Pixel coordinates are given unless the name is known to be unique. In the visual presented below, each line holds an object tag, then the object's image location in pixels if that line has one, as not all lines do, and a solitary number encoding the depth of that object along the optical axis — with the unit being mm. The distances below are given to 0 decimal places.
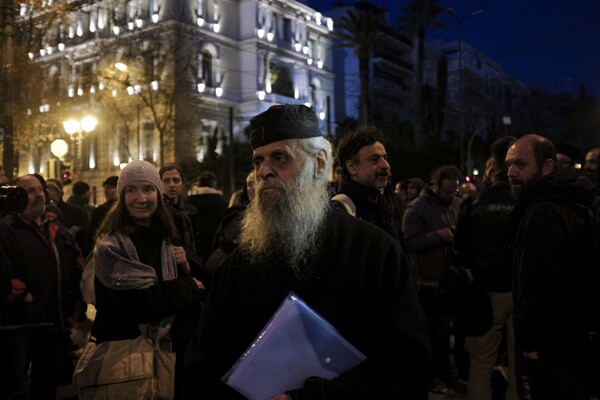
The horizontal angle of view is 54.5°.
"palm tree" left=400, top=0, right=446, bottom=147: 38469
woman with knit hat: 3416
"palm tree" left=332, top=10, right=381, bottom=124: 36031
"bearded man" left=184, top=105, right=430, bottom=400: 1776
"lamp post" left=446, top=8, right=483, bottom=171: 36844
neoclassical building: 34781
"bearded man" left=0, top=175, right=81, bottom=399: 4562
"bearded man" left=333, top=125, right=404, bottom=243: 4031
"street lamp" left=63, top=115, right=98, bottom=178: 18100
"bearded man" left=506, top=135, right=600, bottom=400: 3203
